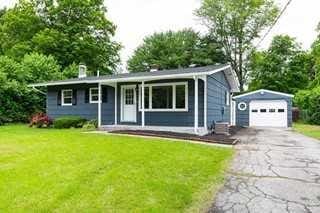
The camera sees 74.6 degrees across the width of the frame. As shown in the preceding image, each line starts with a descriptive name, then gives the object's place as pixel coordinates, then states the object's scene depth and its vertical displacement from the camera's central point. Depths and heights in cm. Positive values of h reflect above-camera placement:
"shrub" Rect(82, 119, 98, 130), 1042 -81
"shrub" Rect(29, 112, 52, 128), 1116 -72
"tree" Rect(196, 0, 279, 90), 2489 +1030
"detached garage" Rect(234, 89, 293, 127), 1453 +5
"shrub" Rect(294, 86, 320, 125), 1581 +52
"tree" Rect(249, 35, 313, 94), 2154 +447
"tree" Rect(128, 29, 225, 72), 2360 +683
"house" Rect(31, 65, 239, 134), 904 +48
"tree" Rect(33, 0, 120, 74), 1967 +760
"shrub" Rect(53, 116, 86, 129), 1063 -69
